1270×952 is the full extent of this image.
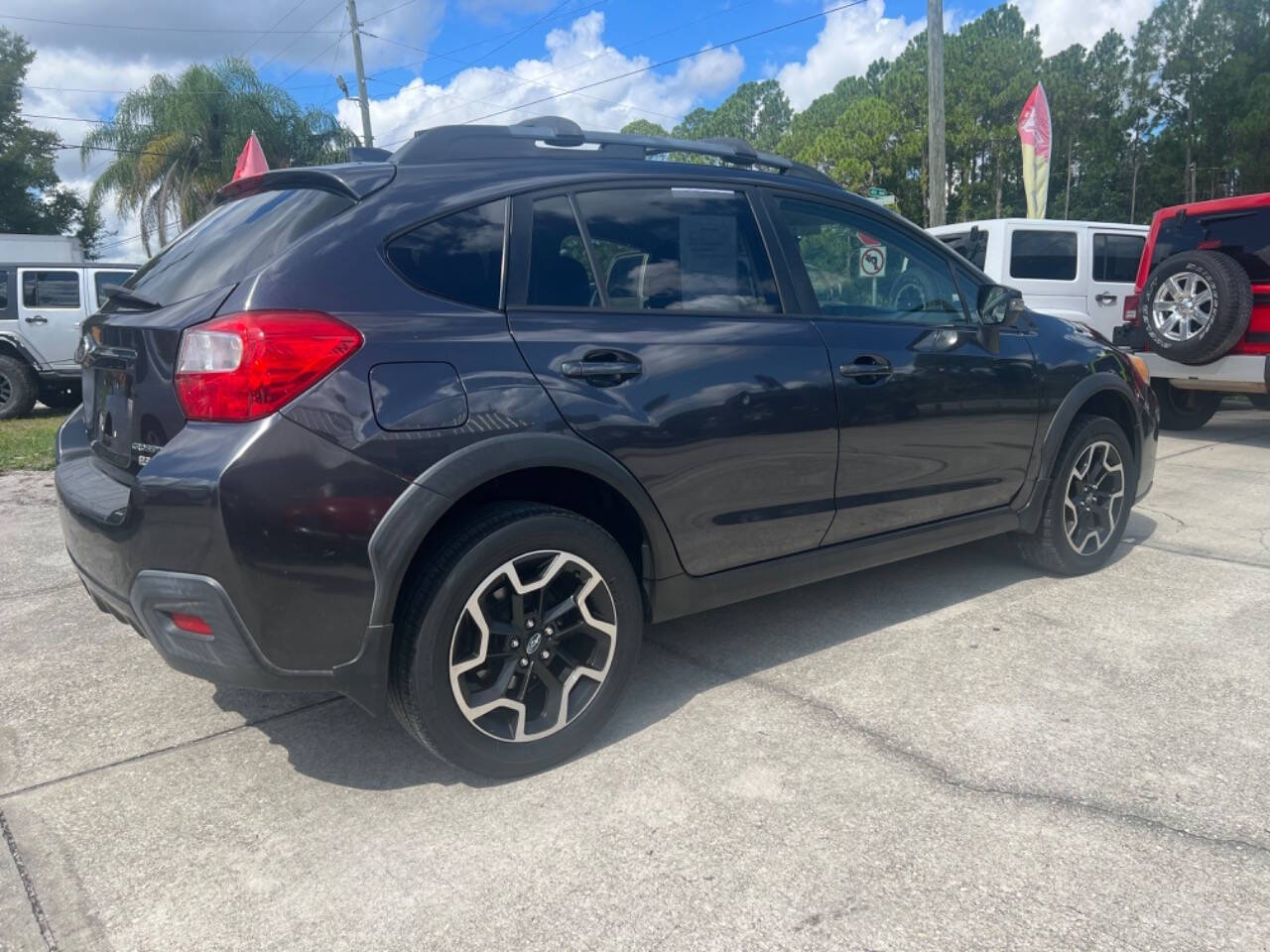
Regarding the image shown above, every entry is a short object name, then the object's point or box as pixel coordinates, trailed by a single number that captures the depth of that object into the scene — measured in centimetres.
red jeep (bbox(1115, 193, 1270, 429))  751
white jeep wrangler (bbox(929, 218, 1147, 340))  994
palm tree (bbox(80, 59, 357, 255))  2384
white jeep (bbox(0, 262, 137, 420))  1191
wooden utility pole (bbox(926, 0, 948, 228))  1359
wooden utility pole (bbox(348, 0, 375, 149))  2773
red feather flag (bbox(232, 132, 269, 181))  1103
